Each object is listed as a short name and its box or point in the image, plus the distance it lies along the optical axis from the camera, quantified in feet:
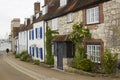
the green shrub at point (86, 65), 45.03
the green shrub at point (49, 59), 67.15
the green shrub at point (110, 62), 39.66
